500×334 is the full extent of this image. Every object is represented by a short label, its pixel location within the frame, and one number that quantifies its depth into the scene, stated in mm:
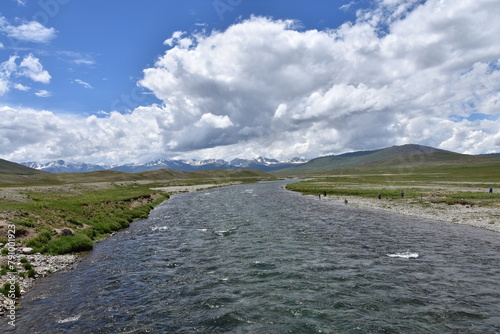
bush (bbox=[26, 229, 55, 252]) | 27078
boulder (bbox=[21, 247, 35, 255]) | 25412
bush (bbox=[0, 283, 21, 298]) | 17625
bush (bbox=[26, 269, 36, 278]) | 21266
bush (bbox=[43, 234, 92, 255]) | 27812
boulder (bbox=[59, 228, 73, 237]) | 31616
